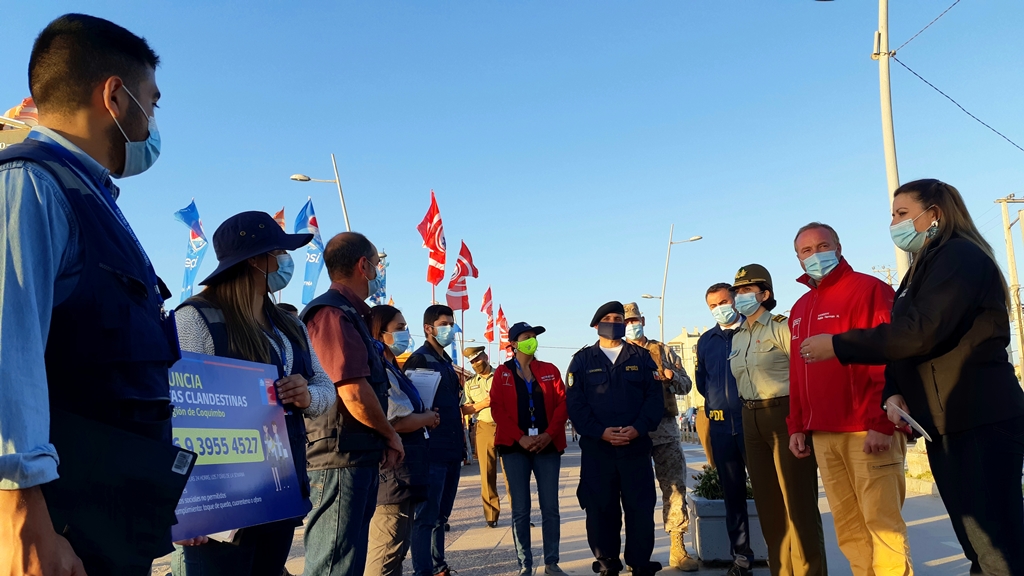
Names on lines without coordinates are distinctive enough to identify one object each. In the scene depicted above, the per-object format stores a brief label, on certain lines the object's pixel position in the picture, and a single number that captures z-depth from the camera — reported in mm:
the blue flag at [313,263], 18953
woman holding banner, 2830
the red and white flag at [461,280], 22594
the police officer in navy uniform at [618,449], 6453
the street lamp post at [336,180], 22094
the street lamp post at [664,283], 34512
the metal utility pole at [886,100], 11633
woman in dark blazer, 3107
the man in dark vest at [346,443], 3490
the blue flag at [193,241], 19844
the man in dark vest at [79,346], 1443
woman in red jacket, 6578
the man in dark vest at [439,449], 6023
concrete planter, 6762
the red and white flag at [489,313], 37344
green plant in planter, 7000
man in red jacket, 4141
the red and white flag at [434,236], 20500
